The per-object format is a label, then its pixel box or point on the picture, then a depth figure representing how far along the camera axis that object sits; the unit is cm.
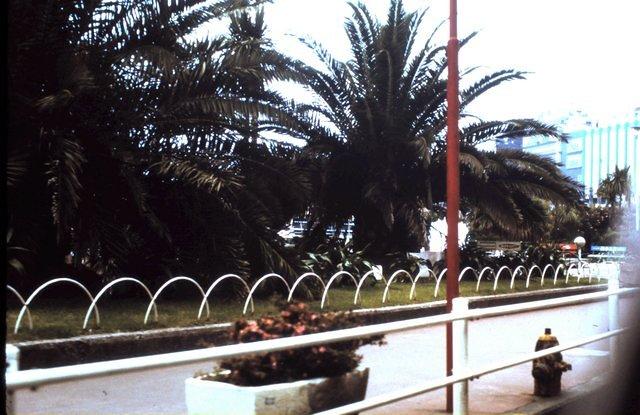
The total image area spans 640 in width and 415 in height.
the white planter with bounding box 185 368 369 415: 397
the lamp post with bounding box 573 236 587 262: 2335
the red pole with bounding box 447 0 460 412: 643
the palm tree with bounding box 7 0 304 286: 1036
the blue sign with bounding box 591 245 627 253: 1144
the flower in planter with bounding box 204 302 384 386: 415
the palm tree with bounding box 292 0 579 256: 1869
